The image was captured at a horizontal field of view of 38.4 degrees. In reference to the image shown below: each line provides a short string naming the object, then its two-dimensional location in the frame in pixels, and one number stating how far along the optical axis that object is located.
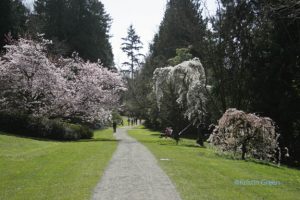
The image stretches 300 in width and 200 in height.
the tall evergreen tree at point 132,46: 108.44
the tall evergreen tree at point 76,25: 59.50
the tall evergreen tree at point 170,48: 34.50
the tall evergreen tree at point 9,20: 43.78
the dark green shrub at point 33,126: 30.70
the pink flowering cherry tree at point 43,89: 33.22
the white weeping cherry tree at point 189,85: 31.72
